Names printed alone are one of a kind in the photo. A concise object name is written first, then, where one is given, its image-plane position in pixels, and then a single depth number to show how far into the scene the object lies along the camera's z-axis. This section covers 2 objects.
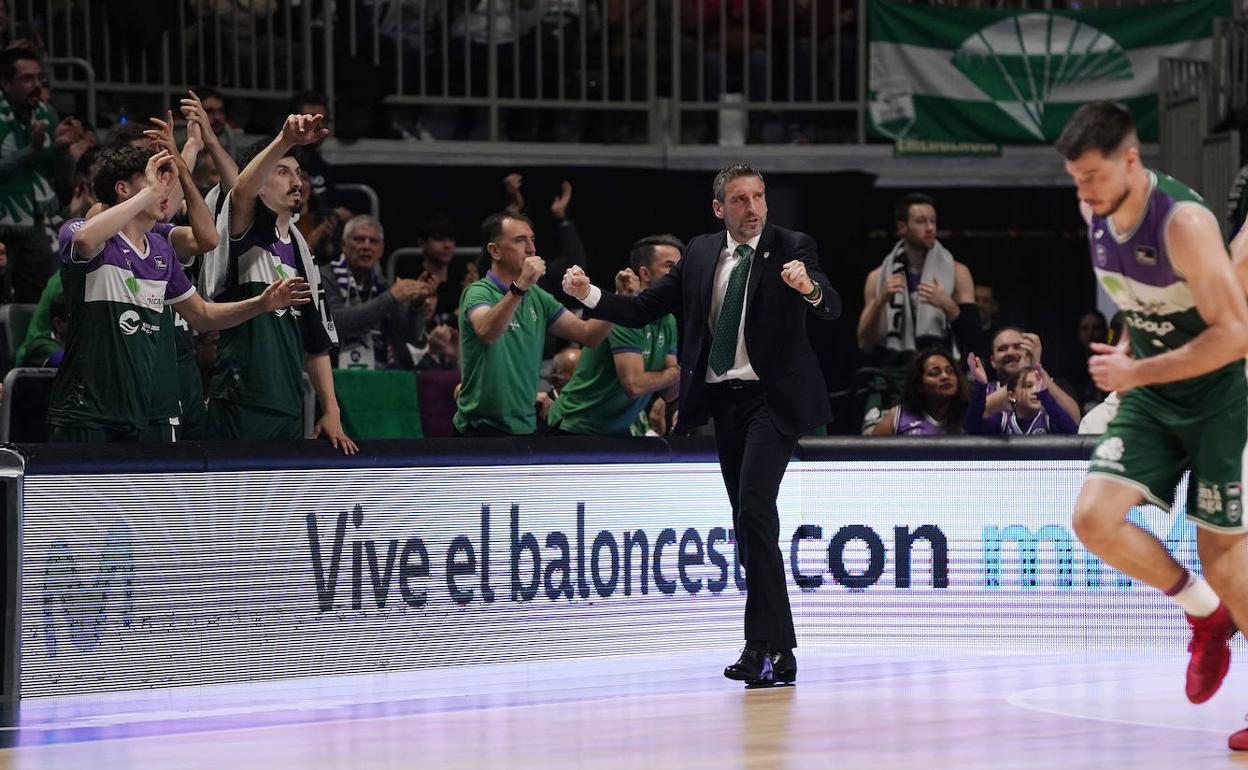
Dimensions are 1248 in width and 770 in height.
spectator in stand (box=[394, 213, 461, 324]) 21.16
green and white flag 27.59
